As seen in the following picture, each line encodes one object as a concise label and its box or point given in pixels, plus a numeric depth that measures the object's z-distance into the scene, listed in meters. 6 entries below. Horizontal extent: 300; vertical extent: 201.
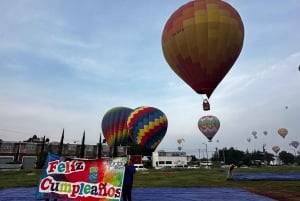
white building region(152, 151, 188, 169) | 116.94
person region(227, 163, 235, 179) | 26.73
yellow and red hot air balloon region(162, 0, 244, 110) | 19.28
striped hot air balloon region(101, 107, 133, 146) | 51.69
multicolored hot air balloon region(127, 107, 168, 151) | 44.81
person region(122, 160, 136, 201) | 10.73
